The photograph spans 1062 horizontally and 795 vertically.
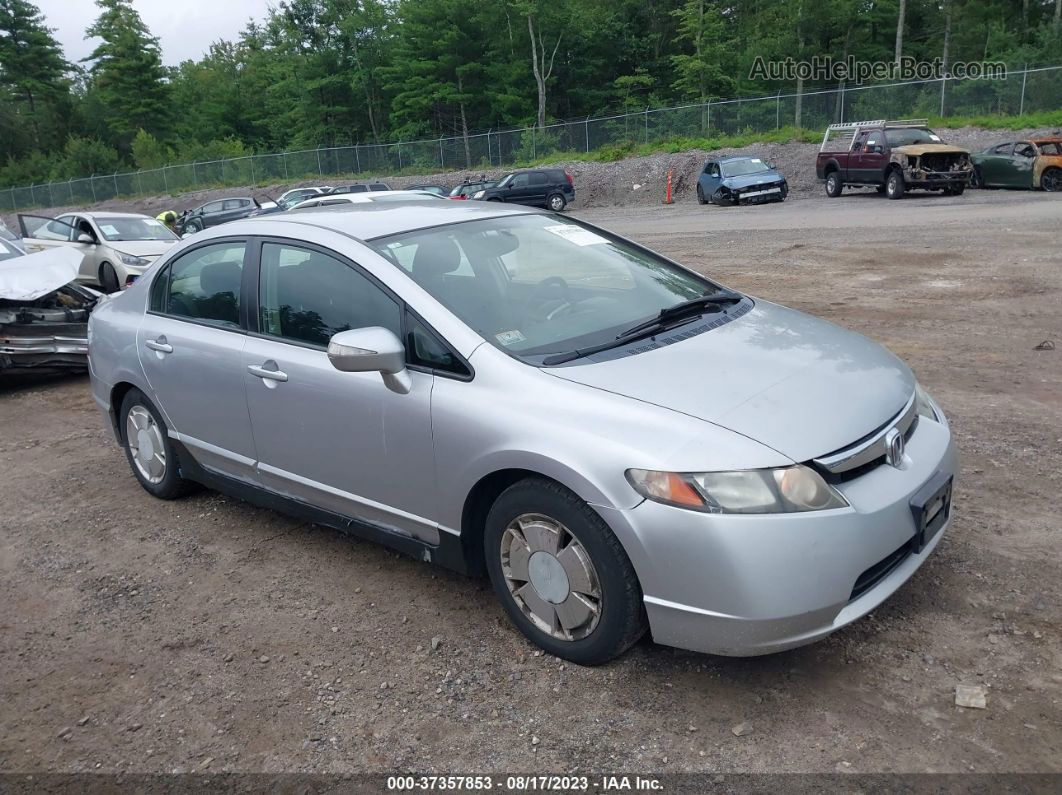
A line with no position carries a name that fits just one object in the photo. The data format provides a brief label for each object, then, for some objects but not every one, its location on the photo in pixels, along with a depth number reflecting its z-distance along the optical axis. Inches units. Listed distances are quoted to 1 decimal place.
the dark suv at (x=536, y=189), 1269.7
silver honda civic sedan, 111.5
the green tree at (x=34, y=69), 3058.6
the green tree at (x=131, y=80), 2918.3
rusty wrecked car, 912.3
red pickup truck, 909.8
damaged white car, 333.2
